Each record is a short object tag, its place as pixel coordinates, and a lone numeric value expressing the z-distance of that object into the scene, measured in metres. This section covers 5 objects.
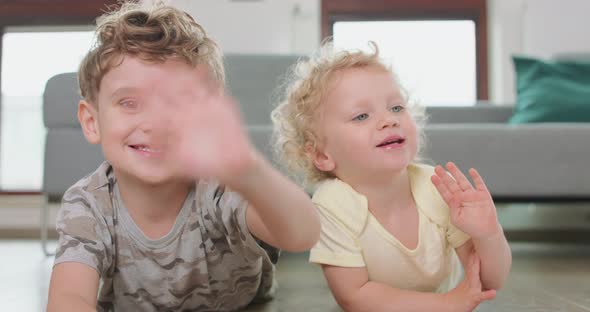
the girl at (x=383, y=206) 0.92
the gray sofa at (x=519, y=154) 1.79
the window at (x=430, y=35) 3.30
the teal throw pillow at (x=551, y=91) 2.21
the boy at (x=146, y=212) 0.83
